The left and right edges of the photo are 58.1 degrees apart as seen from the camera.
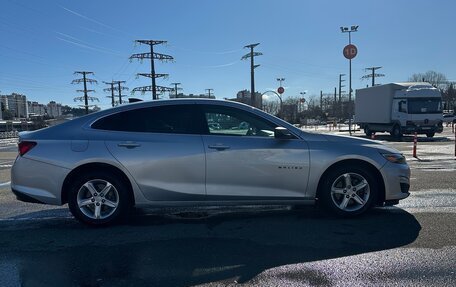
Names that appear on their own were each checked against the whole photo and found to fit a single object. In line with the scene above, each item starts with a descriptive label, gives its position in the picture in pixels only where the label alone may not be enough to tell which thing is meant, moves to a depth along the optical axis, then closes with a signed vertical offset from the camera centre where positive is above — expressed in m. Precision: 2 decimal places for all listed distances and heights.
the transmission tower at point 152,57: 50.72 +8.19
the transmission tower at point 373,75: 75.69 +8.16
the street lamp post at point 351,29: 36.62 +7.88
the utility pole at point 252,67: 50.76 +6.52
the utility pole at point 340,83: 84.31 +7.03
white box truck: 24.55 +0.43
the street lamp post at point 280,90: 44.08 +3.03
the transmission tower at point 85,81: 76.09 +7.87
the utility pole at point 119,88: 83.88 +7.12
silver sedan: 5.18 -0.57
